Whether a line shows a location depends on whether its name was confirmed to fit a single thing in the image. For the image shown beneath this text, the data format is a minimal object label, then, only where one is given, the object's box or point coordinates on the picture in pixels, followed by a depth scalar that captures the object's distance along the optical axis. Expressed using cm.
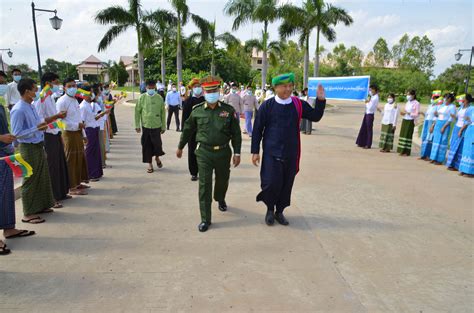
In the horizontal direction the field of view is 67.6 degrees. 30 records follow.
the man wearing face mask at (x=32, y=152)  435
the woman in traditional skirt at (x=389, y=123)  1036
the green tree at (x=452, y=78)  5034
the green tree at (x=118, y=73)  6184
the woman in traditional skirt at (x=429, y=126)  934
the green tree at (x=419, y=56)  6444
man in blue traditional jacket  456
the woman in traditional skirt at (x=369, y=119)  1074
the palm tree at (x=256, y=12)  2123
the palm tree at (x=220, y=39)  2826
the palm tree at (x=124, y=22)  2259
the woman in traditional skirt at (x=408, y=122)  985
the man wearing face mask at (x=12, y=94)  951
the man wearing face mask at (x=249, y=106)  1297
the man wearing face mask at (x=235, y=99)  1273
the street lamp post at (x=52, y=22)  1446
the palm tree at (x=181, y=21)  2383
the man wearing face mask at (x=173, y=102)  1381
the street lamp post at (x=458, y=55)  2519
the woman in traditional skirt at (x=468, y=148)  765
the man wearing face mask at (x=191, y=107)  667
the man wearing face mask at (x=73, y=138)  556
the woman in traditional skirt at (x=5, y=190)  388
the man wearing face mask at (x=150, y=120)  723
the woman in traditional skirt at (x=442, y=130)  872
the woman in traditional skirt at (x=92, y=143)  657
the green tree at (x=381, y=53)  7450
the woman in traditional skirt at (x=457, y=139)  812
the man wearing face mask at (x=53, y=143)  511
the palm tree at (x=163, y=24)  2397
